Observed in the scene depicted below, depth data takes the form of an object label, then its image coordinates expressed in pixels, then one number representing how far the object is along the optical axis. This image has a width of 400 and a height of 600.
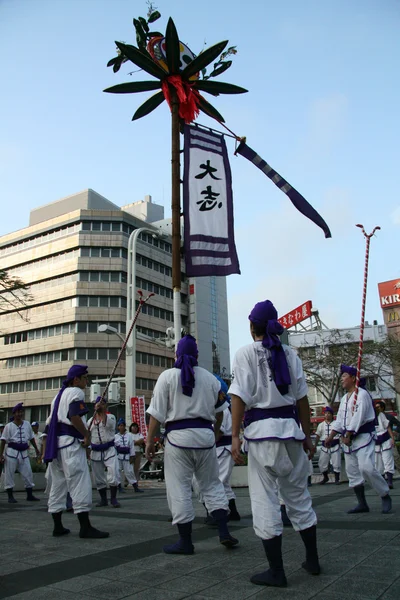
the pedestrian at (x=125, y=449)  12.66
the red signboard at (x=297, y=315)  51.78
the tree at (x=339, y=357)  32.91
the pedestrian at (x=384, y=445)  10.03
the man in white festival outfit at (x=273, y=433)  3.58
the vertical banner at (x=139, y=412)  21.02
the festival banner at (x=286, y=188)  9.48
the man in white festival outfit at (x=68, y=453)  5.75
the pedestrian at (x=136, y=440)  14.45
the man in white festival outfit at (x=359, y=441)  6.58
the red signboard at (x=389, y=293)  61.09
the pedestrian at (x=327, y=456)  13.46
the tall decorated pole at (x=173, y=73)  9.61
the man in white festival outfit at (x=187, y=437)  4.73
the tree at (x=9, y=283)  16.41
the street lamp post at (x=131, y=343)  19.81
